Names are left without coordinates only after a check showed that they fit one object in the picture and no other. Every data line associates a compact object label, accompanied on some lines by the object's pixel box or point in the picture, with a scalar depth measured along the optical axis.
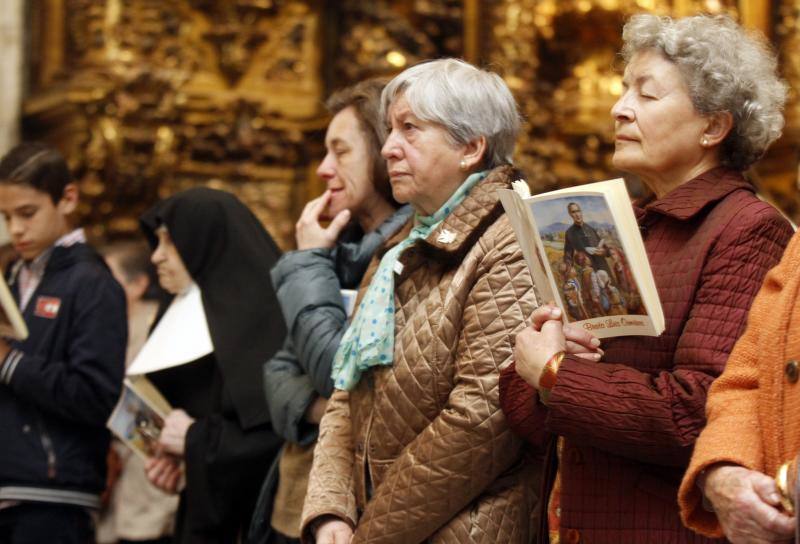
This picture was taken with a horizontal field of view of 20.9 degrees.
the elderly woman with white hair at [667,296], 3.58
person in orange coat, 3.08
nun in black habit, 5.89
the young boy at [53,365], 6.31
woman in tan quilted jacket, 4.15
